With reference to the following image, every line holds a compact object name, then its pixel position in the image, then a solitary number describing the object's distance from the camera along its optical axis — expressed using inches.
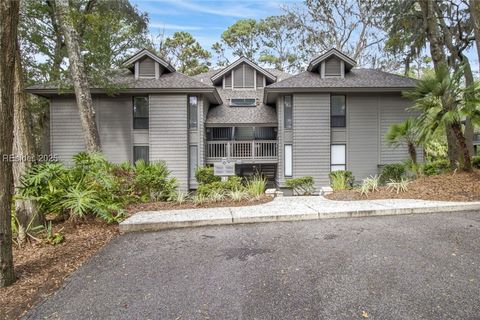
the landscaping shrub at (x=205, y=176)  436.8
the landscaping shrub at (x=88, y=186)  188.7
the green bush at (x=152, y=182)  297.9
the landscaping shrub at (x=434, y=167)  399.7
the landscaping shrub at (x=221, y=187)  308.7
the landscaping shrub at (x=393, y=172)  462.3
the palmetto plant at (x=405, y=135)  381.4
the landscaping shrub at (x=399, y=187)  300.7
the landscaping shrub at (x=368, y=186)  302.7
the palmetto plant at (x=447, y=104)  276.8
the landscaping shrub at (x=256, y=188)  307.6
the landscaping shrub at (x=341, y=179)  358.3
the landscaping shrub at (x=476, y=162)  486.6
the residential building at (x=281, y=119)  502.3
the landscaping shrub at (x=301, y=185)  431.2
